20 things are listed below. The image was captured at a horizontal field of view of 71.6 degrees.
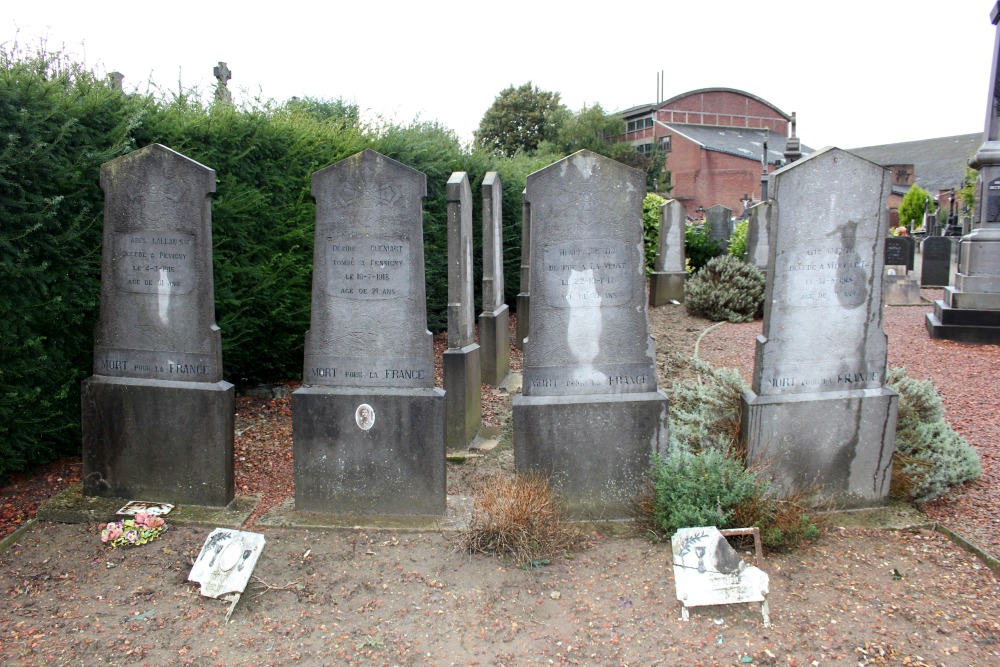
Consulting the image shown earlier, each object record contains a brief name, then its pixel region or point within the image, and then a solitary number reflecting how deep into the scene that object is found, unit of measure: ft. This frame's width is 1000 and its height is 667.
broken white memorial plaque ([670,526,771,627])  11.05
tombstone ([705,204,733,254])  67.34
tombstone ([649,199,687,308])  51.21
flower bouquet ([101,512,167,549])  13.70
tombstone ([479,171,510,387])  26.81
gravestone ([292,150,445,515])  14.53
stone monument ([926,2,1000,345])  31.35
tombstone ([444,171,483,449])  21.04
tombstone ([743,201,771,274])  49.83
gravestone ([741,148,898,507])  14.42
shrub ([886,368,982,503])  14.98
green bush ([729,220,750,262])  60.49
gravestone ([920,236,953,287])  50.01
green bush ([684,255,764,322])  42.29
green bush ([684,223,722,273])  61.46
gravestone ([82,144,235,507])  14.64
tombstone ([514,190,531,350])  35.01
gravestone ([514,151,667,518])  14.49
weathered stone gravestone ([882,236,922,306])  43.01
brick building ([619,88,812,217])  155.22
